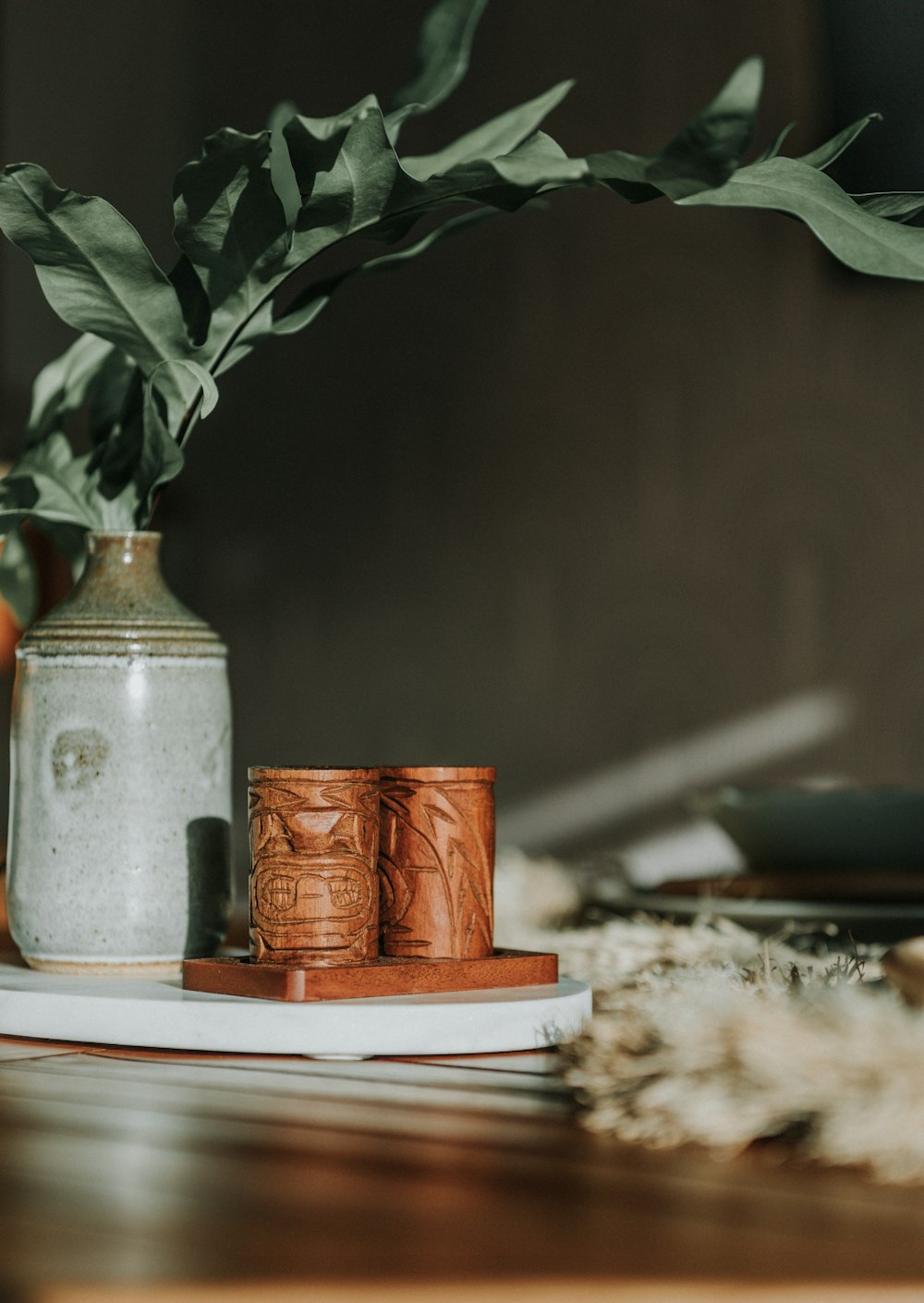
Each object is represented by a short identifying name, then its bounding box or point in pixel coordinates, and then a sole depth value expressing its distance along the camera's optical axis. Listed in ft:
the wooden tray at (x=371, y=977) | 2.26
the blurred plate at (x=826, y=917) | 3.04
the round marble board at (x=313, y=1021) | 2.19
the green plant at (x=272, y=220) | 2.32
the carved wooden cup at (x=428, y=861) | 2.43
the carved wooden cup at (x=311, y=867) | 2.32
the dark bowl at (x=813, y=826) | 3.84
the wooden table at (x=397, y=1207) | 1.18
